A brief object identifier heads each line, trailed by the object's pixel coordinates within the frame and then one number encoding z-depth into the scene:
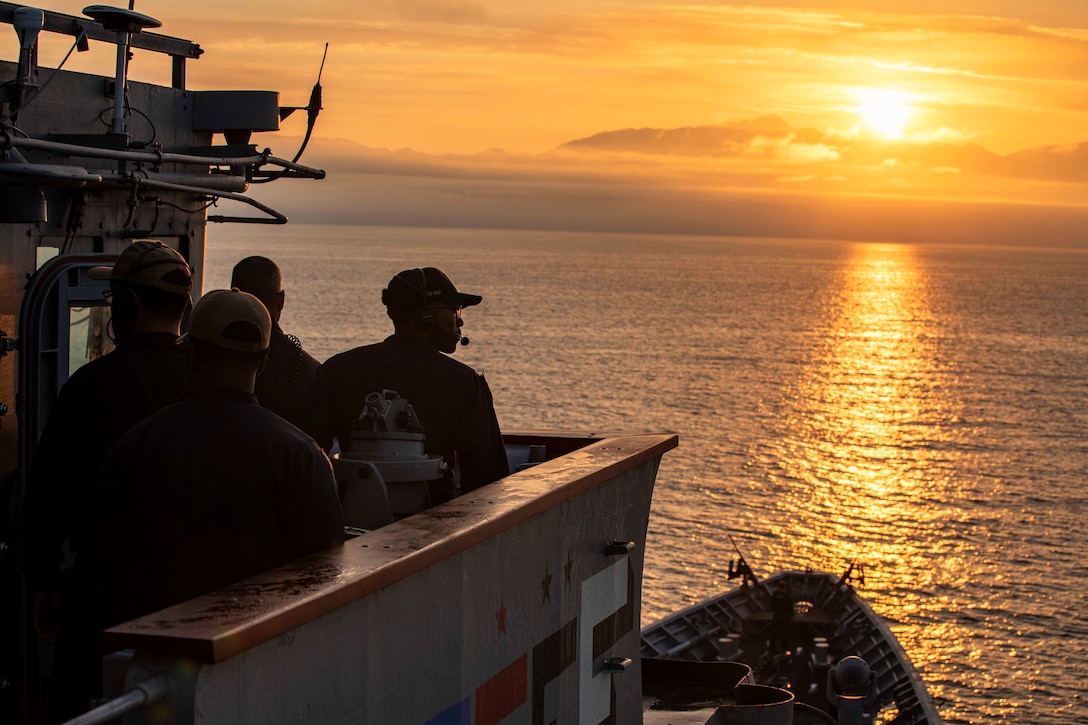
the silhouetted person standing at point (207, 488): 3.65
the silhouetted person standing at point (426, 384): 5.66
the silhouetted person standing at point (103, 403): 4.44
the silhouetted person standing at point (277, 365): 5.70
